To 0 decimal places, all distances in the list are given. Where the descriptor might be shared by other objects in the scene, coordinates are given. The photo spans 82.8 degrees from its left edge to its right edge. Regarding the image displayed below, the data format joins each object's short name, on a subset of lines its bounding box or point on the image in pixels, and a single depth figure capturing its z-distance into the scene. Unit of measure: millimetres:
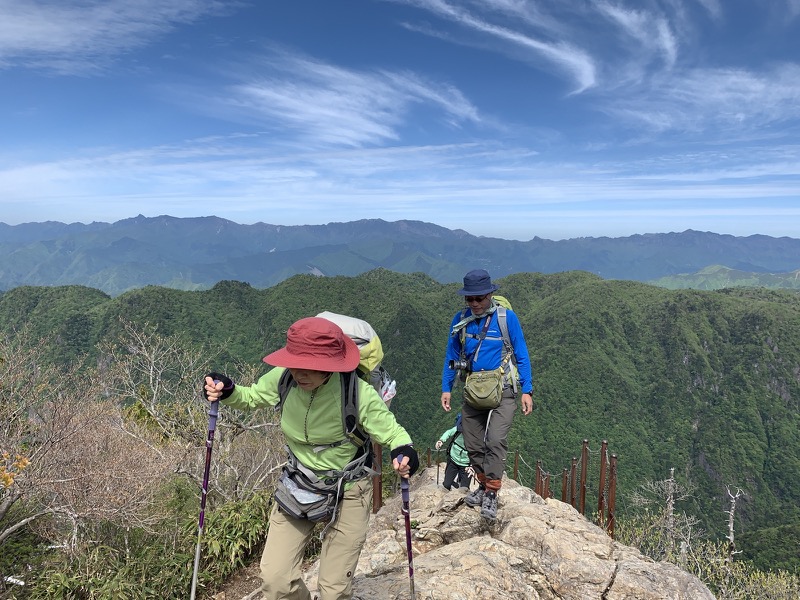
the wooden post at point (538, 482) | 11241
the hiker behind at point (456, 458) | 7098
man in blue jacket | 5746
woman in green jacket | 3371
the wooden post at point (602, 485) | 6824
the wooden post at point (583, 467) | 7464
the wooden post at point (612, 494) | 7040
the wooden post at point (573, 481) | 8223
